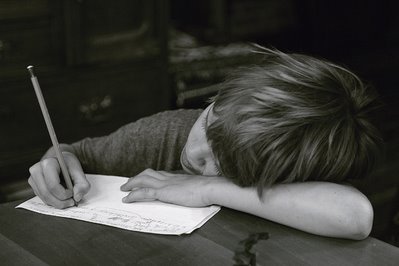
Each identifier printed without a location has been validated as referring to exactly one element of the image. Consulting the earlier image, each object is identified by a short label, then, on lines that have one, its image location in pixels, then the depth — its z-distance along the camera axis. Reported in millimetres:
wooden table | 876
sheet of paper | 942
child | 950
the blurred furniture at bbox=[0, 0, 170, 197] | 1956
